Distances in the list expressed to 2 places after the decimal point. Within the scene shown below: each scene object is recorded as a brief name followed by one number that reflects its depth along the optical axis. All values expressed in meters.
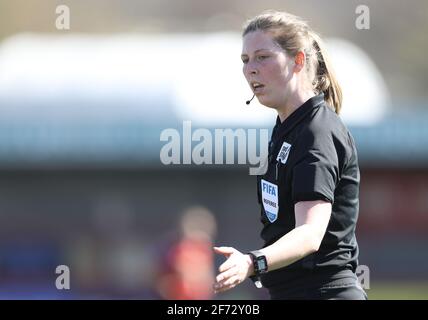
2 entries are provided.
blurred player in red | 18.59
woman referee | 6.55
